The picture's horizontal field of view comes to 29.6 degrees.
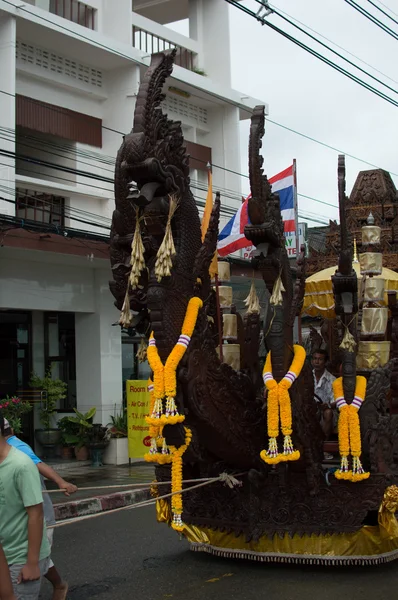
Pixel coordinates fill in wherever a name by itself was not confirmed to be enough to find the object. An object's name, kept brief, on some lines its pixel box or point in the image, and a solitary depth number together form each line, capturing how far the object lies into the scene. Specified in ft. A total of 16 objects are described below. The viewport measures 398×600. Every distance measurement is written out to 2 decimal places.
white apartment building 44.37
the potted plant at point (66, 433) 47.42
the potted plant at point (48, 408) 47.19
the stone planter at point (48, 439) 47.21
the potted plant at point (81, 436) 46.83
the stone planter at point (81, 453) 47.29
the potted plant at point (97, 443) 46.55
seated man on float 28.32
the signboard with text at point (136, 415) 45.09
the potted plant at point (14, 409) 41.81
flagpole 28.80
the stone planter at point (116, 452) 47.34
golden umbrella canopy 31.58
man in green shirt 12.19
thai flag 32.42
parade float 18.08
